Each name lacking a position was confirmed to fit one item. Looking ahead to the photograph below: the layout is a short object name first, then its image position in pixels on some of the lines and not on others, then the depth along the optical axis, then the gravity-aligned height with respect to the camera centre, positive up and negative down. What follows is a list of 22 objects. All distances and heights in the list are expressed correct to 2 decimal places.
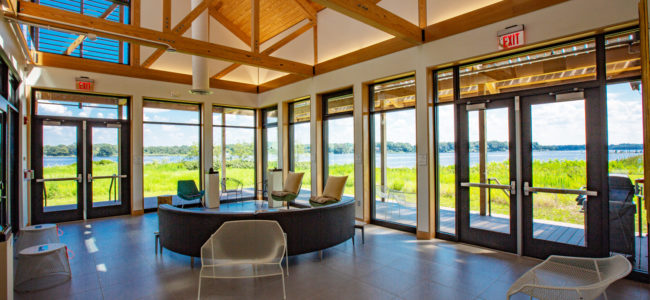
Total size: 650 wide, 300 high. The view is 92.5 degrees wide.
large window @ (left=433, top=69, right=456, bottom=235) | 4.96 -0.02
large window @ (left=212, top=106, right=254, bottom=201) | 8.61 +0.16
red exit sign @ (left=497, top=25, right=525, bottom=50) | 4.03 +1.49
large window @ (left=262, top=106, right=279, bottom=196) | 8.86 +0.39
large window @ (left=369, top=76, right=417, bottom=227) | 5.59 +0.01
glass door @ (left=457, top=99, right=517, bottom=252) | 4.32 -0.36
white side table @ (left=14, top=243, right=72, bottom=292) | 3.27 -1.22
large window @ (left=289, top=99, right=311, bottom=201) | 7.77 +0.28
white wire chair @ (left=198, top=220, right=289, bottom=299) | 3.03 -0.87
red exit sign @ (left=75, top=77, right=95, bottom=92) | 6.45 +1.51
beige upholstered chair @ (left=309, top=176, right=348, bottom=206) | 5.63 -0.74
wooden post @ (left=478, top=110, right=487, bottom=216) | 4.57 -0.07
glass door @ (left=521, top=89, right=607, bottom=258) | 3.63 -0.30
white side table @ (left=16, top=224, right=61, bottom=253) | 3.90 -1.01
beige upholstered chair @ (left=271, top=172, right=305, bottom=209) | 6.78 -0.81
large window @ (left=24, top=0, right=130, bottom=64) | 6.22 +2.43
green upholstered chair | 7.16 -0.86
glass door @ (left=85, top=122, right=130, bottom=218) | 6.84 -0.32
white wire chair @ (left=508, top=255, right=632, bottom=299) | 1.97 -0.96
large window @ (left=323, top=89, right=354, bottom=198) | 6.65 +0.35
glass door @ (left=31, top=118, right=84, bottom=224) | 6.29 -0.31
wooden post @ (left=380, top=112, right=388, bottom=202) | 6.04 +0.01
